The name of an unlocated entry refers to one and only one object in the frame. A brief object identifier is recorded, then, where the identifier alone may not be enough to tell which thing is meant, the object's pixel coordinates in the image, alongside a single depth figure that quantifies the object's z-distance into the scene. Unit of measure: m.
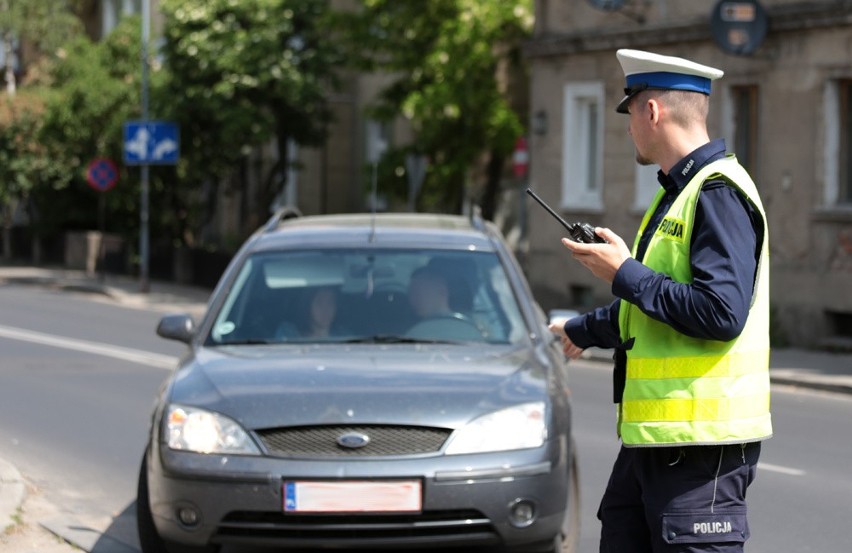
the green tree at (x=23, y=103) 39.44
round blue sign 33.25
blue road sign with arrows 31.52
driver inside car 7.91
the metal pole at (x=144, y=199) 31.17
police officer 3.99
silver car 6.43
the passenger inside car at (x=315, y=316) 7.80
